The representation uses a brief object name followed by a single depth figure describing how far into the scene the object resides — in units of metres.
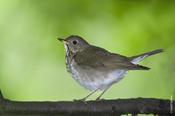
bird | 7.12
